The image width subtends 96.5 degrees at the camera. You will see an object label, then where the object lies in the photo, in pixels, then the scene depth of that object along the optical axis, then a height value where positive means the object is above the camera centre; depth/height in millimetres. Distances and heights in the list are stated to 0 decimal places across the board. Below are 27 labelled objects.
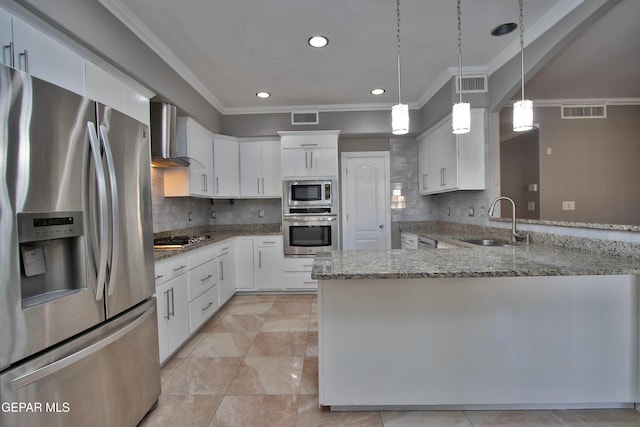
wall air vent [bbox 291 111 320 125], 3934 +1304
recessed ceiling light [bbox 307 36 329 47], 2344 +1424
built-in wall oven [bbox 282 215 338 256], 3857 -292
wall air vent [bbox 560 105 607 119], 3980 +1318
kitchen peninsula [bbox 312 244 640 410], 1546 -726
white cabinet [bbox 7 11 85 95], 1335 +827
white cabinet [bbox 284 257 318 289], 3895 -843
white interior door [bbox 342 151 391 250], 4363 +154
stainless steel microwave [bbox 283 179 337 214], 3846 +254
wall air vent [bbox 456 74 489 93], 2922 +1280
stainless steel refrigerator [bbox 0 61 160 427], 968 -181
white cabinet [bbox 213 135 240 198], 3799 +655
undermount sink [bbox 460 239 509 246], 2681 -321
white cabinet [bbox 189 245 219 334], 2621 -707
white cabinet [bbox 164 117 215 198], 3080 +508
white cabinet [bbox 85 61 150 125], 1732 +836
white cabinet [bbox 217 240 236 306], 3322 -713
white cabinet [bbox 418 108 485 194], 2959 +577
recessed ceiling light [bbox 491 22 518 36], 2213 +1416
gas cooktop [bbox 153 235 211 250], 2541 -258
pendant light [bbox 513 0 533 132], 1728 +565
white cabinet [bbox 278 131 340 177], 3844 +780
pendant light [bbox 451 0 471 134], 1747 +562
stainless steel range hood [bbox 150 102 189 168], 2699 +783
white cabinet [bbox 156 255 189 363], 2115 -706
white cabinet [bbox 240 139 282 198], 4039 +638
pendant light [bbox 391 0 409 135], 1740 +563
